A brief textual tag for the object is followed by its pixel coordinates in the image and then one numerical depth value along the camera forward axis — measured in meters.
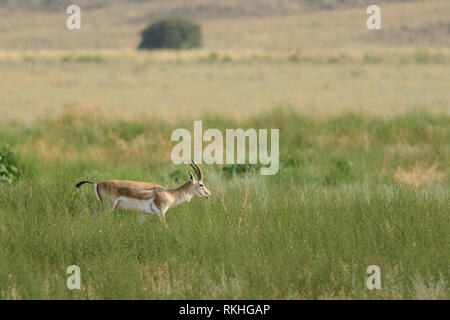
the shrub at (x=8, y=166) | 18.76
